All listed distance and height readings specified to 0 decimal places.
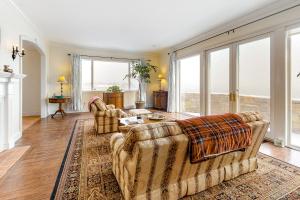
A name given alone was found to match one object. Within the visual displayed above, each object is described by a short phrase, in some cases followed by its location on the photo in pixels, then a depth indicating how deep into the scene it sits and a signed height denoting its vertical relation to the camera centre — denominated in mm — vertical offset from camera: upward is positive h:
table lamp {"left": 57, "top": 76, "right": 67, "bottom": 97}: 5683 +673
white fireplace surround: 2625 -168
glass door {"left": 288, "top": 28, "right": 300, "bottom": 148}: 2914 +323
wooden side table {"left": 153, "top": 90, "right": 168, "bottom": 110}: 7039 +1
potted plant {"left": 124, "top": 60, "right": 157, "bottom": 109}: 7039 +1180
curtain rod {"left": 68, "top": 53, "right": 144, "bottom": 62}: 6989 +1883
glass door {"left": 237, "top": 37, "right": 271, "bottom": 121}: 3424 +538
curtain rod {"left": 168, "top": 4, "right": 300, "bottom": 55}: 2938 +1759
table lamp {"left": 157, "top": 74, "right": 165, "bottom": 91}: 7395 +1044
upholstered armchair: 3656 -416
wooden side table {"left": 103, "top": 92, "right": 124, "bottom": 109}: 6494 +47
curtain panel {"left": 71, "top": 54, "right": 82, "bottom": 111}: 6316 +700
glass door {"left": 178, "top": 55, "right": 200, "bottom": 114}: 5616 +574
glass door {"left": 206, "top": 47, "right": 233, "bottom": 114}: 4340 +531
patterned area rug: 1583 -950
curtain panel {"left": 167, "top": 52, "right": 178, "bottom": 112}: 6496 +545
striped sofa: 1179 -582
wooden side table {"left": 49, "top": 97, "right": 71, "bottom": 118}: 5469 -62
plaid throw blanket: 1301 -320
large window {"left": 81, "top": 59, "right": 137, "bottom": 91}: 6848 +1122
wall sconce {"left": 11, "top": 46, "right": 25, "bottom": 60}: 2999 +927
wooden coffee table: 2564 -437
